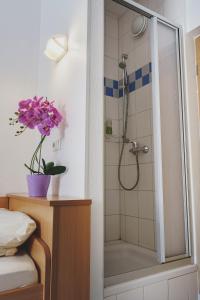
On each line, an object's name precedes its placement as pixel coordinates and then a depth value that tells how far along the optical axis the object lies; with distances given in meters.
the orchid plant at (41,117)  1.30
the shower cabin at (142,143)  1.46
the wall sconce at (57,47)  1.47
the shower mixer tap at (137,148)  1.86
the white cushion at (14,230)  0.96
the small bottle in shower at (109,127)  2.08
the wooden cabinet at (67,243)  0.92
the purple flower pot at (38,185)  1.26
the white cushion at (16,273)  0.85
